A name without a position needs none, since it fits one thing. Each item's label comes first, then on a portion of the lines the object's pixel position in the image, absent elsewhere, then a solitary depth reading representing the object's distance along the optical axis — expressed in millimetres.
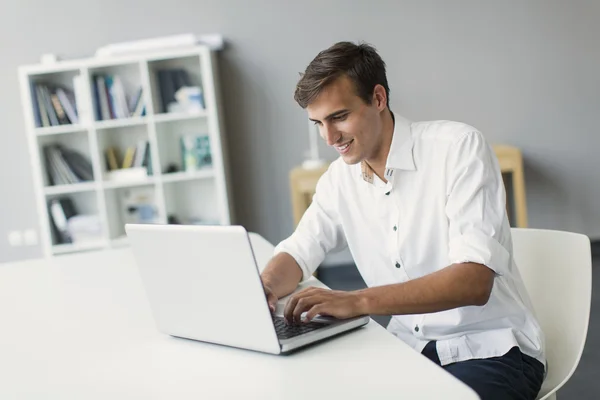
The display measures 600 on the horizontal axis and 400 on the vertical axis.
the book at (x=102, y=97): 4973
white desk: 1285
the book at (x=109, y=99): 4988
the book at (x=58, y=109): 4980
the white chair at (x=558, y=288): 1865
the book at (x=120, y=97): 4969
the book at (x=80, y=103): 4965
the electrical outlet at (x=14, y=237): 5328
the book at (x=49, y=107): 4969
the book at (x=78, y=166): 5066
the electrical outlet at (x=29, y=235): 5336
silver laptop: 1449
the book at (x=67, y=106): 4992
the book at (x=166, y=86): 5016
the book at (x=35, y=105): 4918
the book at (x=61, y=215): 5078
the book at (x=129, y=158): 5102
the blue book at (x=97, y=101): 4965
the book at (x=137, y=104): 4992
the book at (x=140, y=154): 5082
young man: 1683
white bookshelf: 4895
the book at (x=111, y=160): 5109
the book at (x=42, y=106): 4953
